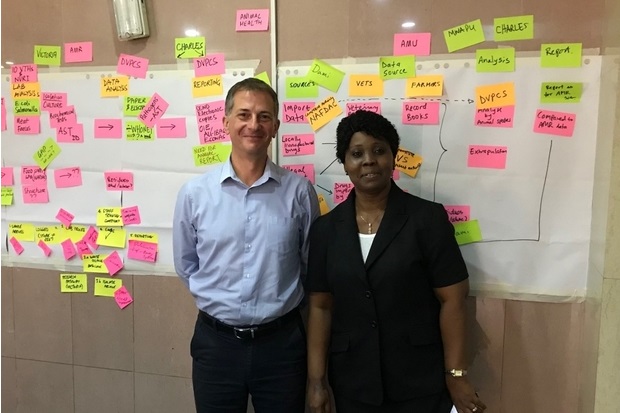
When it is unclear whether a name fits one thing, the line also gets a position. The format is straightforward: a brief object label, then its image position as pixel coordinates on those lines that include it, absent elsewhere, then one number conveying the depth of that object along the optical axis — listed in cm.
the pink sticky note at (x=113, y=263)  194
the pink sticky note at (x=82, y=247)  197
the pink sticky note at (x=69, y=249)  198
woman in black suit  138
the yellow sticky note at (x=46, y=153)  196
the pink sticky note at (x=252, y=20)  172
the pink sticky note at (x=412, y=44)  161
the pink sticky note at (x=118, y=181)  190
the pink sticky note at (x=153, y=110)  184
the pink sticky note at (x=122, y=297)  195
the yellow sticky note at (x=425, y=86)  161
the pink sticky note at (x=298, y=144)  173
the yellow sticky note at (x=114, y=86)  187
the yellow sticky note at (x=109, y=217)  193
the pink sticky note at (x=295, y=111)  172
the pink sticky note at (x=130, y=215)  191
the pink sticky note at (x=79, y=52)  190
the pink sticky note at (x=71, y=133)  194
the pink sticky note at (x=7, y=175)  202
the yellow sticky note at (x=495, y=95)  157
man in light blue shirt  149
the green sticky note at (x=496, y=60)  155
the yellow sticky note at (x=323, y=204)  174
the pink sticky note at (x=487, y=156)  159
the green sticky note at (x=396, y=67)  162
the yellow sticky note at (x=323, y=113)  169
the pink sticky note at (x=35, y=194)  199
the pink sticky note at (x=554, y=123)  153
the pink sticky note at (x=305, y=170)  173
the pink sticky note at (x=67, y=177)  195
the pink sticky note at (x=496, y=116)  158
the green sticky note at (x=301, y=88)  170
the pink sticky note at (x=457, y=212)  163
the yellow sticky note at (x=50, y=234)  200
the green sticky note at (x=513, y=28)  153
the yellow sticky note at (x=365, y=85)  165
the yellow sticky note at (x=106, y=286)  196
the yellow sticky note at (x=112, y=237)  194
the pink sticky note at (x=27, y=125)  197
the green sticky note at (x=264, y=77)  173
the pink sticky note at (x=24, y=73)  196
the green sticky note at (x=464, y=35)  157
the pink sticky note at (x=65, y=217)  197
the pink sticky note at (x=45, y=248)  201
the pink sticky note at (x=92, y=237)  196
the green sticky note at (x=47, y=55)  193
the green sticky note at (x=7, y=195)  202
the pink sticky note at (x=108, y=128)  190
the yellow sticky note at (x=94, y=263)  196
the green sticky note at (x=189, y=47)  179
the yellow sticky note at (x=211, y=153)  179
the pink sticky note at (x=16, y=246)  204
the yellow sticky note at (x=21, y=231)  203
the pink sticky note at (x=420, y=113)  162
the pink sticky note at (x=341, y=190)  171
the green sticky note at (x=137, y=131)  187
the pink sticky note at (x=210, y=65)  177
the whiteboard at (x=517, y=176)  154
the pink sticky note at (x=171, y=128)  183
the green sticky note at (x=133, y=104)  186
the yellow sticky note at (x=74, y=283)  200
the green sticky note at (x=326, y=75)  168
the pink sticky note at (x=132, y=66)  185
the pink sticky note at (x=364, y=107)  166
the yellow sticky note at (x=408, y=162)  164
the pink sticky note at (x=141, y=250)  191
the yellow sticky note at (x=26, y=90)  196
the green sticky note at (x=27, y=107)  196
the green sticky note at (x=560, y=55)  151
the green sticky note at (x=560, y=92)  152
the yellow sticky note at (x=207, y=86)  178
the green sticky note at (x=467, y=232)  162
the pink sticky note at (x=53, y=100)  194
